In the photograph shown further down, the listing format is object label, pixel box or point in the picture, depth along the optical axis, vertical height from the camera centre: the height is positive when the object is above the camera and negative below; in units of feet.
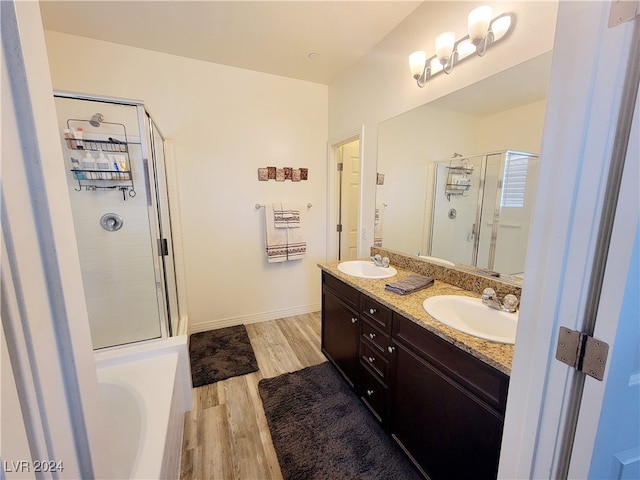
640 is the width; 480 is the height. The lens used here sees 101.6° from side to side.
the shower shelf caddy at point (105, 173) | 6.47 +0.65
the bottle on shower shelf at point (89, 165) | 6.48 +0.85
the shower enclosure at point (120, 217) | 6.43 -0.48
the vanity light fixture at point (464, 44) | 4.23 +2.76
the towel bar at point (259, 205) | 9.22 -0.22
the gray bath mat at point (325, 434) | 4.49 -4.59
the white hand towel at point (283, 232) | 9.23 -1.19
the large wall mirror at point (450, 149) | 4.19 +0.99
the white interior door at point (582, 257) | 1.64 -0.40
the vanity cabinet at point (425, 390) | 3.15 -2.89
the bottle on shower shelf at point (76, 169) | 6.37 +0.73
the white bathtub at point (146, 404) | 3.37 -3.23
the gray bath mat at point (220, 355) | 6.99 -4.60
